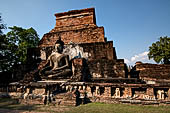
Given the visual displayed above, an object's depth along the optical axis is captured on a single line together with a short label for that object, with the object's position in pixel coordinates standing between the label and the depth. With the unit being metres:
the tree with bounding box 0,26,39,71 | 13.12
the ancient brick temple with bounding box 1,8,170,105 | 4.47
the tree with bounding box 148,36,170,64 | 16.31
